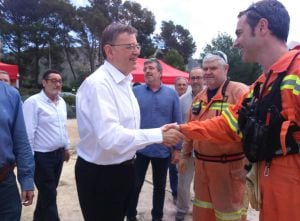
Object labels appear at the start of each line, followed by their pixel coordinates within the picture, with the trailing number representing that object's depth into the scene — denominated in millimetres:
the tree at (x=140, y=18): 29588
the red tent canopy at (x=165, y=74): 7012
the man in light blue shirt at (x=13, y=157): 1693
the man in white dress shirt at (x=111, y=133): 1603
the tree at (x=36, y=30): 24426
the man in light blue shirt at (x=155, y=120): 3126
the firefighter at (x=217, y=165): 2205
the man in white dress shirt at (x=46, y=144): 2929
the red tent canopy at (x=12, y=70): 6194
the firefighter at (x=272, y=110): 1287
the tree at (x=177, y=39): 33347
